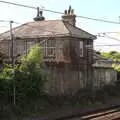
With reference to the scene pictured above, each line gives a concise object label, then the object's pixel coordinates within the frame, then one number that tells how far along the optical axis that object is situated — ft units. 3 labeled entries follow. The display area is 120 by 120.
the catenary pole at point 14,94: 60.68
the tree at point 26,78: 60.70
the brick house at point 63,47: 84.38
